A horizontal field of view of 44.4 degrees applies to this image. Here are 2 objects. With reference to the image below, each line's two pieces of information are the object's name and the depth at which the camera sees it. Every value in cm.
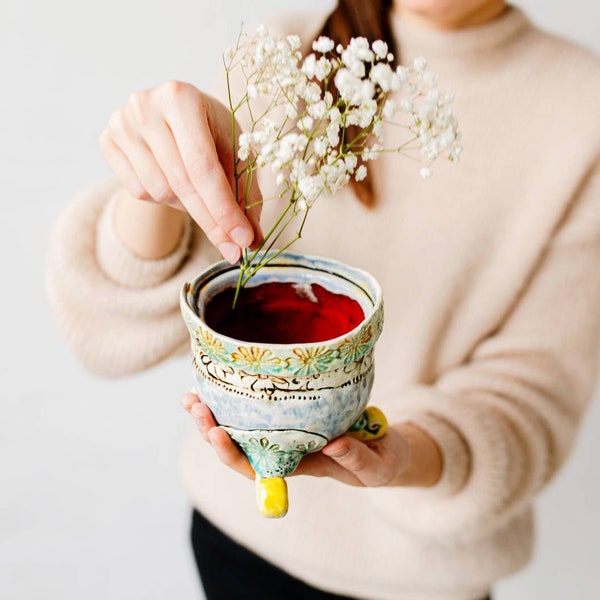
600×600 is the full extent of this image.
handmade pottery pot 48
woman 85
